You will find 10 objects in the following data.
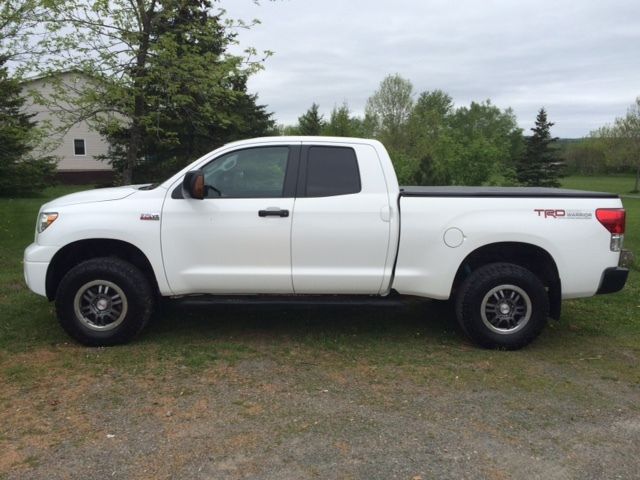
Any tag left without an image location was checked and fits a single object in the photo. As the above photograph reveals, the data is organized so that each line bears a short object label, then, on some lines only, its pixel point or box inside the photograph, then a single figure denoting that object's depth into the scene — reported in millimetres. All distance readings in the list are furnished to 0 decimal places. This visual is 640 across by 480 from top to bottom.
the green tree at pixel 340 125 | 36625
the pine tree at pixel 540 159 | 36000
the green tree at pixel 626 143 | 52969
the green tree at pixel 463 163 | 21875
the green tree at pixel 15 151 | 11508
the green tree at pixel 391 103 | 51375
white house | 38094
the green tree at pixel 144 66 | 10836
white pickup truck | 5031
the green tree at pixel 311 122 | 34562
